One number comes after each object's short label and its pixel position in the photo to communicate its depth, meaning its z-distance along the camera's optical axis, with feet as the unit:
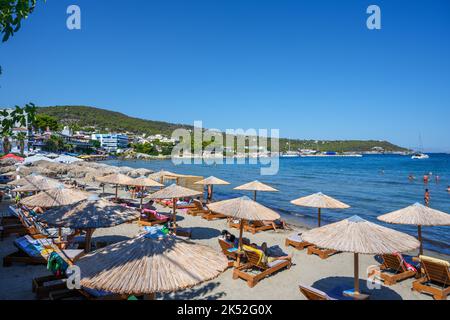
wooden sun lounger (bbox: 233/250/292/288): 24.92
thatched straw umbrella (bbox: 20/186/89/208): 31.09
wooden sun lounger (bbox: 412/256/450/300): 22.82
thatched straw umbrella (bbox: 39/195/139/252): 23.84
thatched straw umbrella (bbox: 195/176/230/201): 60.49
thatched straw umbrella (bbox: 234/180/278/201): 50.01
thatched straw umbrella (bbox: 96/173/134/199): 50.82
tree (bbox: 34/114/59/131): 327.47
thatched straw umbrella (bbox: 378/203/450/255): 27.02
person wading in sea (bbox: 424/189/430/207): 84.55
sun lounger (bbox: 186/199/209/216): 54.13
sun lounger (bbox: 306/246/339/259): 32.43
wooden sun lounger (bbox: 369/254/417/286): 25.77
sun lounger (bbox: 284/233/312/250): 35.27
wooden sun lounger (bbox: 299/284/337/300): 18.53
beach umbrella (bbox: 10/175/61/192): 41.65
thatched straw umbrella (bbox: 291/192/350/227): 37.09
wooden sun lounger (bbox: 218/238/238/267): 30.01
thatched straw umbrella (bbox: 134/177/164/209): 50.21
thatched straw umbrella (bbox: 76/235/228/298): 12.12
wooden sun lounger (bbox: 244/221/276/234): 43.71
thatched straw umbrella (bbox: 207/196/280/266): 27.77
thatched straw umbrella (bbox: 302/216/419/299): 19.04
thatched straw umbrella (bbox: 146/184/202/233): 38.68
